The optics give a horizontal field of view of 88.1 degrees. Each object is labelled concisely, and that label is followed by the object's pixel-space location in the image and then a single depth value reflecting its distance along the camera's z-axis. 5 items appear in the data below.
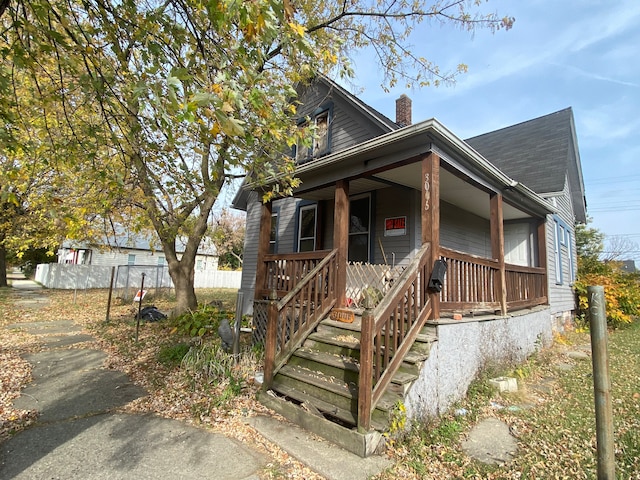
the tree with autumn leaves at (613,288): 10.71
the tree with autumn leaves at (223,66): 2.41
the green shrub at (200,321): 7.64
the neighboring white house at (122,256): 26.41
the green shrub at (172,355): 5.93
